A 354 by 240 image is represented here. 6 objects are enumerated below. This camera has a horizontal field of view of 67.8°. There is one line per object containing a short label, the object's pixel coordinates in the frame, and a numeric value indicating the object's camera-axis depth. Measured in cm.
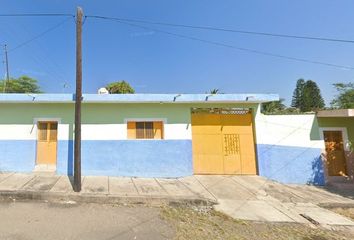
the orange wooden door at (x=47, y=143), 1030
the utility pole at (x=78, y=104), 803
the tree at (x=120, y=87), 2644
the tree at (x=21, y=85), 3034
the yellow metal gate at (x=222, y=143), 1088
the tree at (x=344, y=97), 1342
